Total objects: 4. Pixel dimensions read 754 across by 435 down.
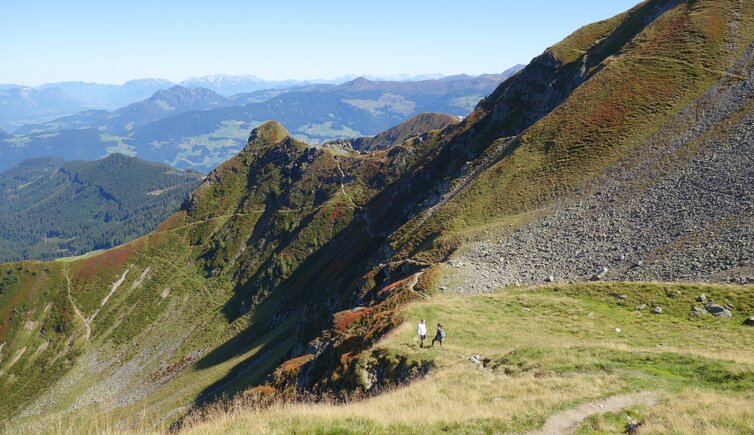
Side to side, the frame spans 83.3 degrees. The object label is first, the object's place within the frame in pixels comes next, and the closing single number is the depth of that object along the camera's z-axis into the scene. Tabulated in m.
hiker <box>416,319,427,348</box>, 28.48
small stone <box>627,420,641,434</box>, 14.65
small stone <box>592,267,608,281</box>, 38.84
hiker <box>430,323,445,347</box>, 28.44
